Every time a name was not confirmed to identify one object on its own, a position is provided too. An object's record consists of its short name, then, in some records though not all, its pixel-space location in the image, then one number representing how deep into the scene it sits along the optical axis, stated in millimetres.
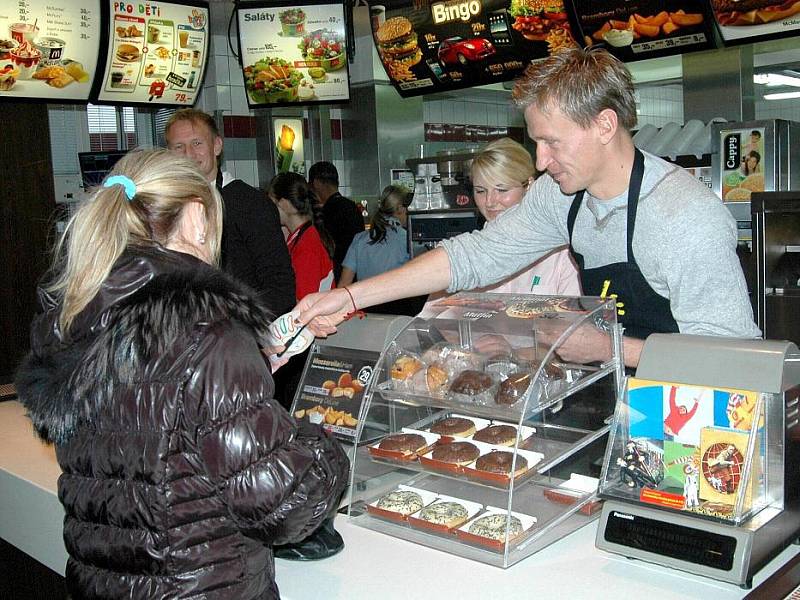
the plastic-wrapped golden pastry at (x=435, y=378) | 2070
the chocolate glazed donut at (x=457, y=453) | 1930
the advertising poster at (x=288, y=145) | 8172
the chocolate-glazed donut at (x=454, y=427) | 2106
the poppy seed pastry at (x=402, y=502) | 2000
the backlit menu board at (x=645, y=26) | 4992
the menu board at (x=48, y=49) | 5836
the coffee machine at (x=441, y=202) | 5074
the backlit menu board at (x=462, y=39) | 5699
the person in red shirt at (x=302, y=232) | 4762
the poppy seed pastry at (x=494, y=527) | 1788
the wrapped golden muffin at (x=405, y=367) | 2143
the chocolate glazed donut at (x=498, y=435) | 2012
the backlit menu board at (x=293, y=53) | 6863
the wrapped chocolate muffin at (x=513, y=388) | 1886
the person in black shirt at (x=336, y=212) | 5832
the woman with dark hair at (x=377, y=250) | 5363
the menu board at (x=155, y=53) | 6426
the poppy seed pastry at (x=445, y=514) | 1890
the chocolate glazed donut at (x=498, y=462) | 1830
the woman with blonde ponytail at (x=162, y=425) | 1386
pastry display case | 1848
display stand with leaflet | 1572
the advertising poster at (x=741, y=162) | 4461
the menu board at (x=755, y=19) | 4613
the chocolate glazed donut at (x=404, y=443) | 2041
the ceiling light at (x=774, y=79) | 9961
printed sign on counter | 2410
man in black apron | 1936
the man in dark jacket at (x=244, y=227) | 3506
